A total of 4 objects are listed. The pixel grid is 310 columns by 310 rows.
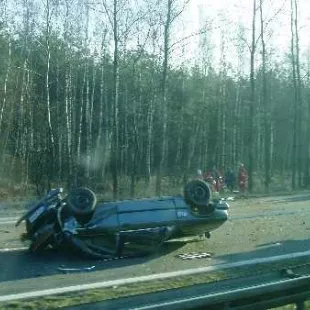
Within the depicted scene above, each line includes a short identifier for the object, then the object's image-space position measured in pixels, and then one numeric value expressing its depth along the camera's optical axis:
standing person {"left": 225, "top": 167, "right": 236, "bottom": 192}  34.31
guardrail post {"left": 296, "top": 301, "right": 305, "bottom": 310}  5.77
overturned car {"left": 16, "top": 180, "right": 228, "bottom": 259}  10.09
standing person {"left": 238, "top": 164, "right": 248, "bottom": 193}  32.94
